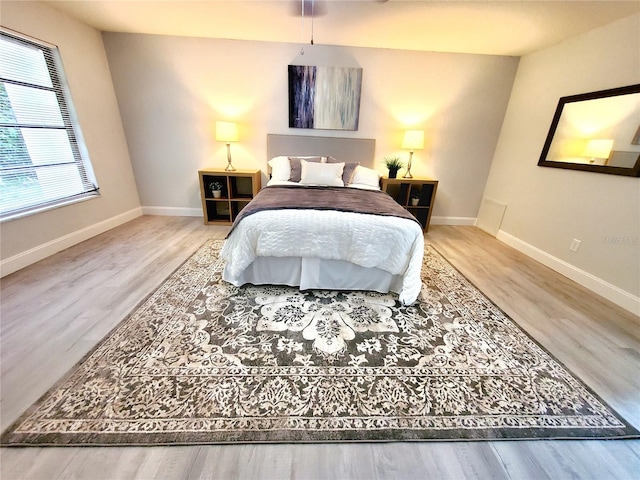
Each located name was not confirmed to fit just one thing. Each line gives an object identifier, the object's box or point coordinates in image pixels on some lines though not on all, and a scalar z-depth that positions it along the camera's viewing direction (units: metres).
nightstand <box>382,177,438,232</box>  3.47
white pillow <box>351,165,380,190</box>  3.21
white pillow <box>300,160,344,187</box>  2.98
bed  1.94
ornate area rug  1.12
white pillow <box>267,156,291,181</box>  3.21
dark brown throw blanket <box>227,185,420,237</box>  2.03
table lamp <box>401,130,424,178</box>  3.37
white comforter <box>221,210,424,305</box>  1.93
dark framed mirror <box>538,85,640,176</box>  2.15
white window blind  2.23
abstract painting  3.29
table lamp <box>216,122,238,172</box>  3.25
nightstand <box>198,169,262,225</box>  3.42
